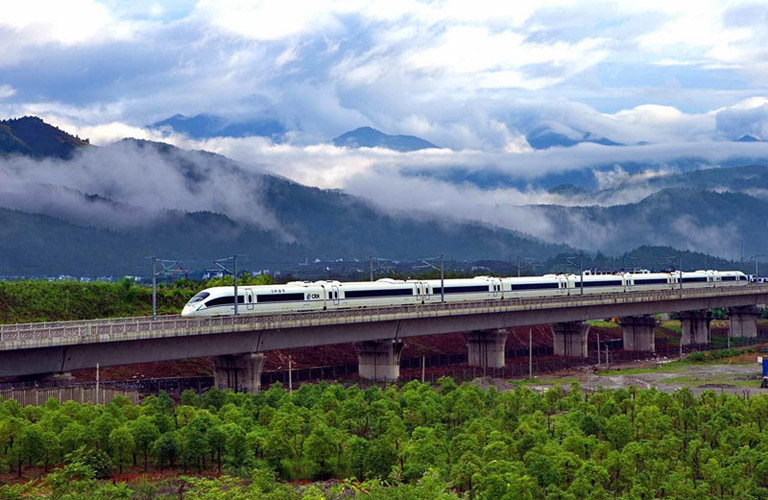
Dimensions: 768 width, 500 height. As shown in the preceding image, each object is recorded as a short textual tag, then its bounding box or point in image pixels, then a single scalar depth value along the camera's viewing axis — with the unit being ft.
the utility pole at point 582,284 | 481.63
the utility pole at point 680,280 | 549.38
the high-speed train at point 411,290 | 337.21
